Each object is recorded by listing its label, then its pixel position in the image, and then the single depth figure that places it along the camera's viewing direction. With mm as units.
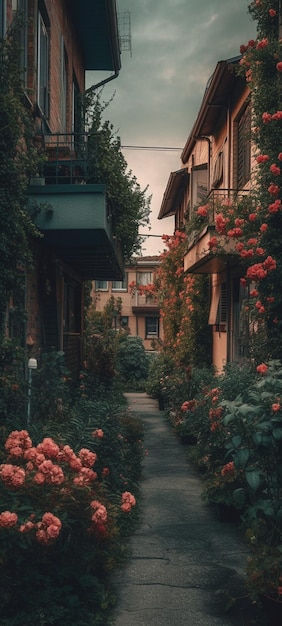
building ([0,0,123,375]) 8133
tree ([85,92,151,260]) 11234
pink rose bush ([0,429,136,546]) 3963
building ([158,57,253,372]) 12062
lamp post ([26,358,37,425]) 6262
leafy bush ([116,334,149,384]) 26406
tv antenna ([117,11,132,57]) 14794
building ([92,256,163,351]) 45969
